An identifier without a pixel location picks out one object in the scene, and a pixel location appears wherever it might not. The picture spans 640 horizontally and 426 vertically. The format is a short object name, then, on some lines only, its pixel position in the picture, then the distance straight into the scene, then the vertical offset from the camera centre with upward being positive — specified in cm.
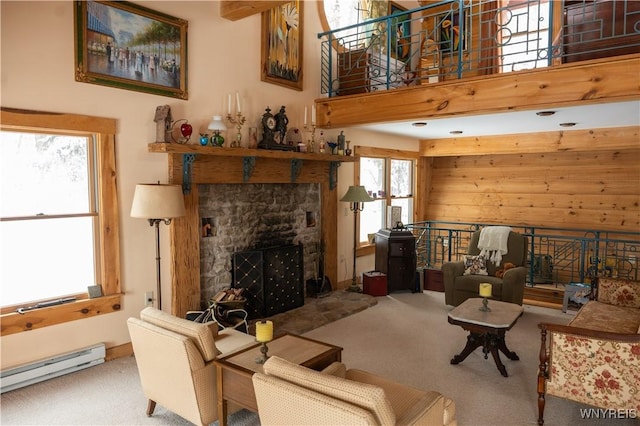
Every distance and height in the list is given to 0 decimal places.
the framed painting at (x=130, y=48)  345 +119
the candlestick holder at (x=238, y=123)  455 +68
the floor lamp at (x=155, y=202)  349 -11
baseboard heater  316 -137
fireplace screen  473 -101
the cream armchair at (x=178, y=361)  245 -100
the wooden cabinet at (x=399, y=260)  614 -100
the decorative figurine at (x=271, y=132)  485 +63
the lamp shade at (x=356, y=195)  580 -9
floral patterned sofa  248 -105
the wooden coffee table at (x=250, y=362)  236 -100
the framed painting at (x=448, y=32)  662 +246
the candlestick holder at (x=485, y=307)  383 -104
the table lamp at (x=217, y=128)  428 +58
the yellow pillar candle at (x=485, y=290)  378 -87
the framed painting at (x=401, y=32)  718 +259
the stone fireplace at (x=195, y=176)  410 +13
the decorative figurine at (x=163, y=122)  388 +58
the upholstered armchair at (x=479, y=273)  502 -101
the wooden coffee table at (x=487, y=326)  353 -111
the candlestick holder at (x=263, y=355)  252 -96
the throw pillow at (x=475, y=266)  533 -94
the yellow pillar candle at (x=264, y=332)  250 -82
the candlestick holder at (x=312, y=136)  554 +65
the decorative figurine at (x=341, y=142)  587 +61
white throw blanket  543 -68
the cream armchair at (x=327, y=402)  169 -86
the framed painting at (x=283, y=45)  498 +168
